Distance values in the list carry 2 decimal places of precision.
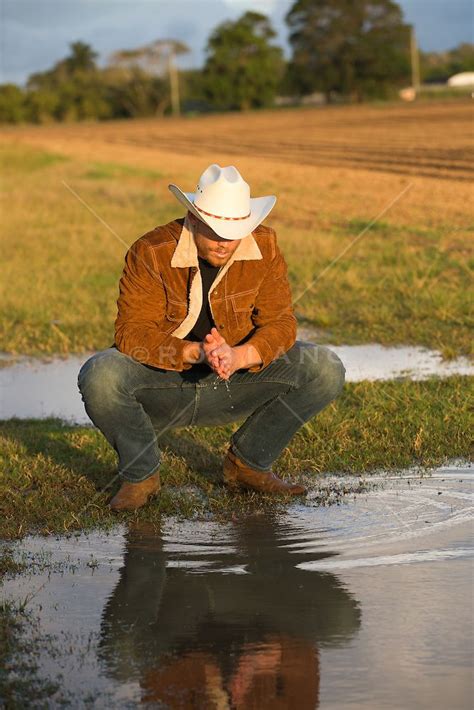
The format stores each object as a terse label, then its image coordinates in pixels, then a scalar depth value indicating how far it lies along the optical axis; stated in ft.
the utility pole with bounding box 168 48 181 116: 331.57
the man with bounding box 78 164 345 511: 18.61
